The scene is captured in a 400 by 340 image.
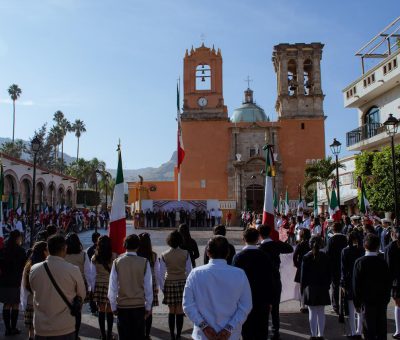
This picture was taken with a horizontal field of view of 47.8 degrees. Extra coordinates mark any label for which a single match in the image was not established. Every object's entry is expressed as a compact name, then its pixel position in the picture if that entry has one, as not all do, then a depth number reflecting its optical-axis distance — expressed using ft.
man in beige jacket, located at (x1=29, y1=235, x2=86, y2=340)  14.35
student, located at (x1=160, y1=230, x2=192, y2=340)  21.48
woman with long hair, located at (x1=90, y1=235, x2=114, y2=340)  21.42
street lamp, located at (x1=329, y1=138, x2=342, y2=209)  54.60
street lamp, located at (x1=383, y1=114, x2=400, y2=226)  40.24
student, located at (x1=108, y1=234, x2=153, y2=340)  17.56
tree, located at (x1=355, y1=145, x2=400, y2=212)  67.72
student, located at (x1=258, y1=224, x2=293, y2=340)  21.89
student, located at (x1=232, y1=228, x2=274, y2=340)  16.78
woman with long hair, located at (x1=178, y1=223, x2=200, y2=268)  24.20
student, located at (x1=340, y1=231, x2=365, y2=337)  22.77
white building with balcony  75.56
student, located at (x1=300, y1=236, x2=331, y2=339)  21.62
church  144.15
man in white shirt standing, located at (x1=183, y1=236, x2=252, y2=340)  12.67
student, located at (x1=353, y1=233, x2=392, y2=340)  18.99
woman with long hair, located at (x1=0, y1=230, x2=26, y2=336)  23.35
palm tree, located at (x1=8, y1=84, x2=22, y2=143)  226.38
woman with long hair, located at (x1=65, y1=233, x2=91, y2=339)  21.83
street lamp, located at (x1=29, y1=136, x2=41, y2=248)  53.53
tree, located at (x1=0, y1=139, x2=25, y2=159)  217.15
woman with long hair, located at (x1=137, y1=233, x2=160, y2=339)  20.75
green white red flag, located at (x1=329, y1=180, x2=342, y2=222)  53.68
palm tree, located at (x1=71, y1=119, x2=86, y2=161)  253.03
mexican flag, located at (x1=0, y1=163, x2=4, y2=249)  43.01
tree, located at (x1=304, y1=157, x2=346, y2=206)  105.70
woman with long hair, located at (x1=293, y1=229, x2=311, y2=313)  25.85
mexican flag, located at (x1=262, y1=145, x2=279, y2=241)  29.09
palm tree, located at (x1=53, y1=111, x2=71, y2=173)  240.53
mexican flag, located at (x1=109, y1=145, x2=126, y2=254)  26.94
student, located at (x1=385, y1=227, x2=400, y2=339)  22.44
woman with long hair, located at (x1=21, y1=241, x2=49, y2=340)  19.54
